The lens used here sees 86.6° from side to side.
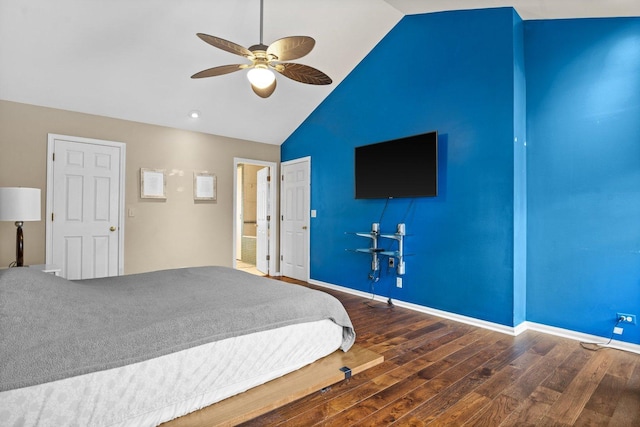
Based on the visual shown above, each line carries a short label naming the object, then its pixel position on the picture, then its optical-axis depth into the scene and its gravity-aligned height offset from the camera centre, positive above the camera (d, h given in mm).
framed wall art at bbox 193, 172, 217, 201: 5113 +459
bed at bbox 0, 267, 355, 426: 1321 -604
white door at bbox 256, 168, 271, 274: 6035 -139
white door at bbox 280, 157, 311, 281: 5555 -27
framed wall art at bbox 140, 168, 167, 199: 4637 +441
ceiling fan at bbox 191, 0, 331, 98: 2434 +1220
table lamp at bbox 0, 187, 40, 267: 3082 +92
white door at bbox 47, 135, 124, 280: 4043 +100
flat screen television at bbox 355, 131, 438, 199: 3662 +582
